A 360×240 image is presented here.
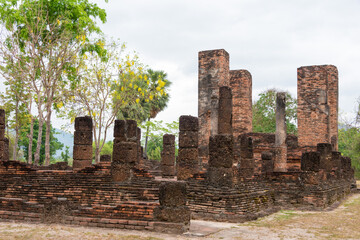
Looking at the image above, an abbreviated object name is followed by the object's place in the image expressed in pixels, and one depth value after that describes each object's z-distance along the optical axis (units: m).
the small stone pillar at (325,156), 15.64
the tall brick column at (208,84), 20.77
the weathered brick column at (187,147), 14.45
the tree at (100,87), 22.33
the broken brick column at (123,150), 11.42
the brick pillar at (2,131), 13.92
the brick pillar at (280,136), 18.81
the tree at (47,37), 20.61
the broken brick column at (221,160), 11.30
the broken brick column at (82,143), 14.59
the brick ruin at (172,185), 8.93
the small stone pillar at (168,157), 19.23
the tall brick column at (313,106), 21.22
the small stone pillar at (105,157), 22.45
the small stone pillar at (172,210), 8.41
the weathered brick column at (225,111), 11.67
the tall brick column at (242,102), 22.03
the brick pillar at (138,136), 20.59
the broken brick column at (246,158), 15.26
